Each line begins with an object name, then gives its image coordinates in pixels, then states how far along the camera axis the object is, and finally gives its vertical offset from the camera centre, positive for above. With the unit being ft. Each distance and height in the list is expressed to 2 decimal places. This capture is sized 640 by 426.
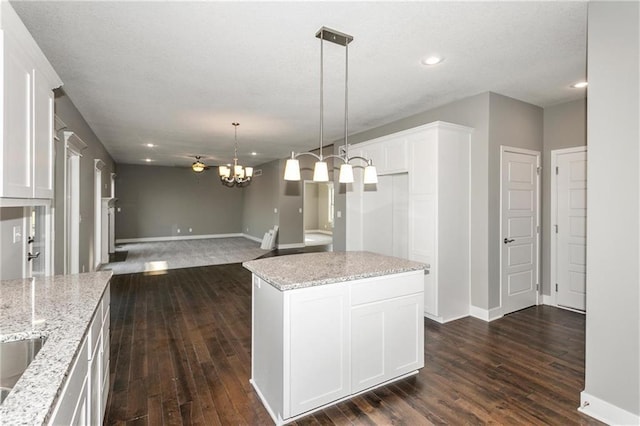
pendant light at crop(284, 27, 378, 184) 8.30 +1.13
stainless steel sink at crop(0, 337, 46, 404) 4.18 -2.01
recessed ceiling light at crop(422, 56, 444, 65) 9.93 +4.67
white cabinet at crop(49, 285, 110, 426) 3.68 -2.40
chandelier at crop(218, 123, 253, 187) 20.27 +2.26
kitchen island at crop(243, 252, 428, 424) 6.82 -2.71
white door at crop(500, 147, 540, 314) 13.55 -0.72
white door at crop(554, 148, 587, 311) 13.83 -0.77
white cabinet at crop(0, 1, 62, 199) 5.33 +1.86
